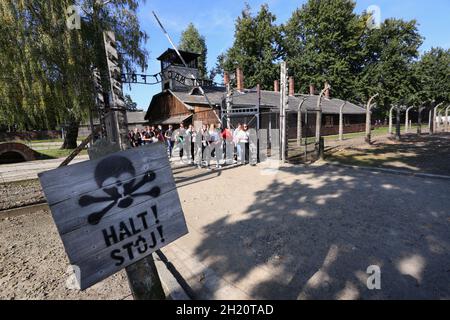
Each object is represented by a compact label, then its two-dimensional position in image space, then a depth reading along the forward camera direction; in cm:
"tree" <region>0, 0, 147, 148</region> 1068
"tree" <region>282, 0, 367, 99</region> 3597
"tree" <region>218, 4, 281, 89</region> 3784
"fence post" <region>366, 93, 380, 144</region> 1489
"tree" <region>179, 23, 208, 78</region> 4709
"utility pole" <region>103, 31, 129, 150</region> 235
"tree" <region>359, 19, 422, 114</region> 3512
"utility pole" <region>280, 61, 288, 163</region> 978
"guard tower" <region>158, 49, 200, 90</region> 2631
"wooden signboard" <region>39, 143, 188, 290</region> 158
